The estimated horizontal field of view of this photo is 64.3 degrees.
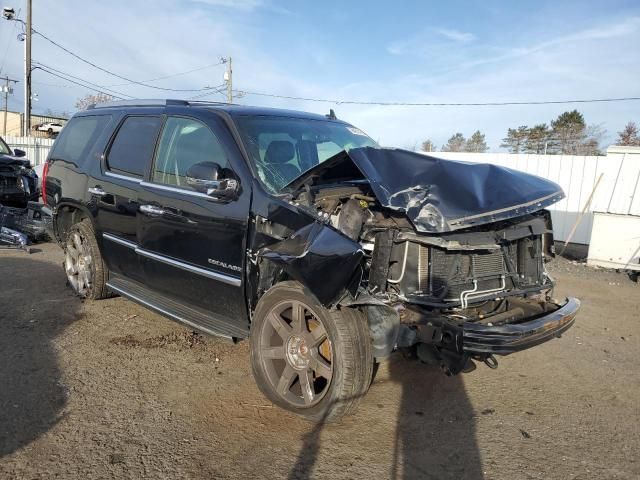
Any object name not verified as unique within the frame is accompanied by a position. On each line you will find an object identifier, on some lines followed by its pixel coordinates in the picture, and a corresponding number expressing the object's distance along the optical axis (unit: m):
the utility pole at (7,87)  51.88
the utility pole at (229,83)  34.73
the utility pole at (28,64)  24.41
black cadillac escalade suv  2.94
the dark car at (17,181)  9.48
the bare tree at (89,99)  54.30
